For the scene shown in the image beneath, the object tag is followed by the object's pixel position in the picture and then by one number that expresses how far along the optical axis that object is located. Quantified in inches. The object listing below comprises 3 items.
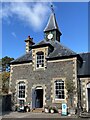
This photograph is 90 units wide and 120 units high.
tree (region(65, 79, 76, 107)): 386.6
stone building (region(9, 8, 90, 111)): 400.4
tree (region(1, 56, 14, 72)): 1054.4
